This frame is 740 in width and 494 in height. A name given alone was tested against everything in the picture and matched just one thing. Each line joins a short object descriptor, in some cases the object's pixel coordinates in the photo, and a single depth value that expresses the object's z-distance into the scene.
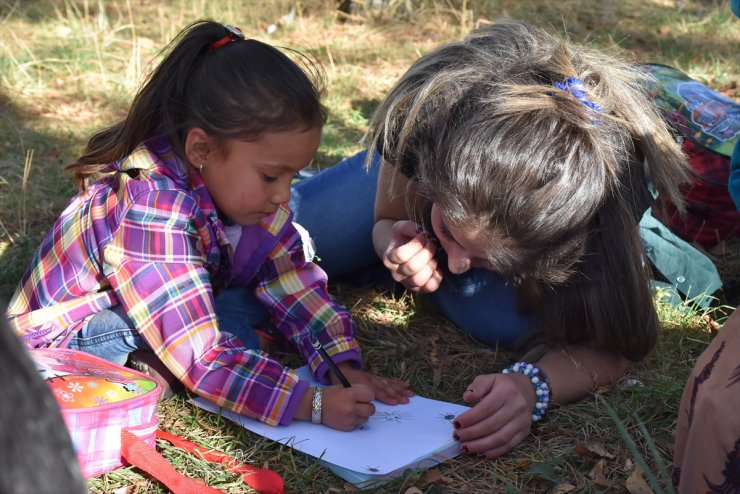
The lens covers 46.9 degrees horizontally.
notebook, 1.89
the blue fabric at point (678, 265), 2.66
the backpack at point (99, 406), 1.82
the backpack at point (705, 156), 2.87
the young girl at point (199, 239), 2.04
